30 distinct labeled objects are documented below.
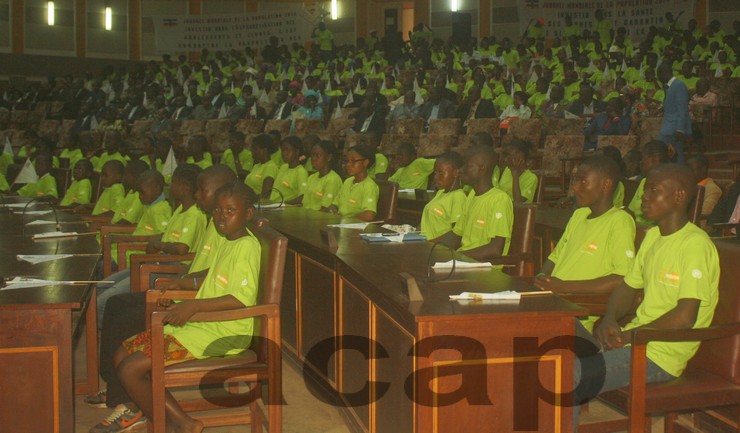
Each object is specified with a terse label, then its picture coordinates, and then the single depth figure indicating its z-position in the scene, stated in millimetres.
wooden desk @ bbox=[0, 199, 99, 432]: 3297
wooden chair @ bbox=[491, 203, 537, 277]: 4707
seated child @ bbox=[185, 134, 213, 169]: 10336
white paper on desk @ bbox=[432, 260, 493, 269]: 3613
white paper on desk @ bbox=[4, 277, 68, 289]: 3664
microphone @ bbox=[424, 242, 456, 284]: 3326
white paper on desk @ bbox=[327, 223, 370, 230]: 5301
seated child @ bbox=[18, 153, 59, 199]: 9617
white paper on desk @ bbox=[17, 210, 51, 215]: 7197
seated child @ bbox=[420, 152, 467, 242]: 5398
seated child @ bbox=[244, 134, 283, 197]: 9070
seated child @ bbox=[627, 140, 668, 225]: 6504
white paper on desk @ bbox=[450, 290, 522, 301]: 3000
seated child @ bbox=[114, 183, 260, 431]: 3459
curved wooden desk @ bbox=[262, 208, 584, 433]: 2832
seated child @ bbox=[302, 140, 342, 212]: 7480
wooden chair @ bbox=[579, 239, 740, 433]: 3045
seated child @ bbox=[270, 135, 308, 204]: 8547
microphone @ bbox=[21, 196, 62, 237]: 5738
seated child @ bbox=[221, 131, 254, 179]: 11484
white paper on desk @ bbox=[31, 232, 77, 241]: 5468
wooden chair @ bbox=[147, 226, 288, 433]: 3387
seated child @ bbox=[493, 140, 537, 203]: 7430
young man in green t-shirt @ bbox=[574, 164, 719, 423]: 3143
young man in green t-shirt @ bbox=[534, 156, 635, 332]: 3883
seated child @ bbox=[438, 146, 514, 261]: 4836
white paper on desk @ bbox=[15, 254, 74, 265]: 4496
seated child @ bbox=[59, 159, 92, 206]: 8734
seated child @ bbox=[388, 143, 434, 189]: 9445
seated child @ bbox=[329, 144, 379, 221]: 6484
